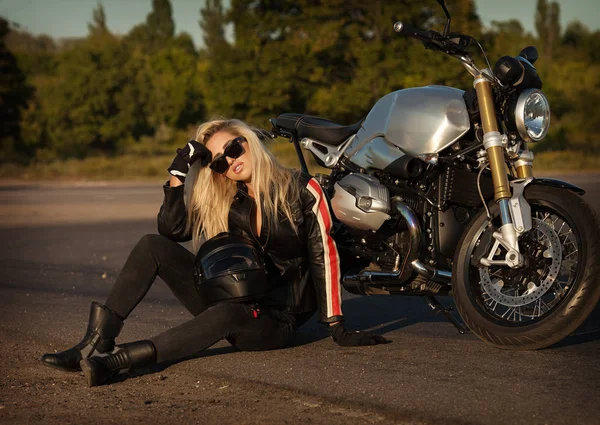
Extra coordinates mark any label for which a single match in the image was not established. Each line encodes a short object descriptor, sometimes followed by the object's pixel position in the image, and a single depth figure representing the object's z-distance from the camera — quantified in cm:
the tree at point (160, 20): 14750
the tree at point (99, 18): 14012
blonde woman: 470
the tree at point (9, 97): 4841
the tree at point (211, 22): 14550
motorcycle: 447
